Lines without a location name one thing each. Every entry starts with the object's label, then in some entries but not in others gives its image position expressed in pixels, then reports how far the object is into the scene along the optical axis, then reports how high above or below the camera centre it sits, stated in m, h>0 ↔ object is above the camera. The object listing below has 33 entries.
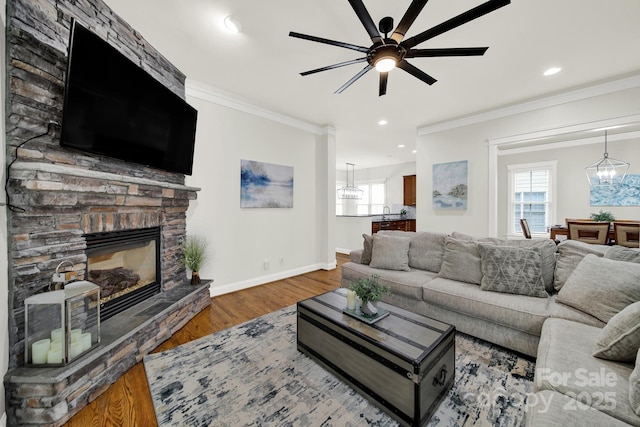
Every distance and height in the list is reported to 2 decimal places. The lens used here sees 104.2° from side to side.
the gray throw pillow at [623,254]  1.86 -0.26
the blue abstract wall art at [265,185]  3.74 +0.49
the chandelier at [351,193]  7.95 +0.76
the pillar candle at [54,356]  1.50 -0.87
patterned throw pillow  2.17 -0.48
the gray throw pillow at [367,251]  3.25 -0.45
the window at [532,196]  5.54 +0.52
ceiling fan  1.48 +1.24
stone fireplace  1.44 -0.01
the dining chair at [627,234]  3.34 -0.19
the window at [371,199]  9.10 +0.66
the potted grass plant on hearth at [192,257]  2.96 -0.51
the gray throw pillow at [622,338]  1.21 -0.60
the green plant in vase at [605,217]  3.89 +0.03
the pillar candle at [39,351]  1.49 -0.84
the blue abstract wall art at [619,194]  4.67 +0.50
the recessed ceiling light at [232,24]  2.07 +1.64
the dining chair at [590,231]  3.62 -0.19
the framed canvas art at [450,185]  4.26 +0.57
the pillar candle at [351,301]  1.91 -0.65
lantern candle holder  1.49 -0.72
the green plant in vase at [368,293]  1.79 -0.55
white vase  1.80 -0.67
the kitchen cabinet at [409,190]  7.99 +0.89
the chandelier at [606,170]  4.54 +0.94
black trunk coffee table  1.37 -0.87
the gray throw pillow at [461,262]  2.51 -0.46
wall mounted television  1.63 +0.84
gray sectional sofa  1.07 -0.67
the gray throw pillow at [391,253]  2.98 -0.45
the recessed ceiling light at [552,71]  2.78 +1.68
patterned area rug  1.46 -1.18
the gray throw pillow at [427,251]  2.94 -0.41
